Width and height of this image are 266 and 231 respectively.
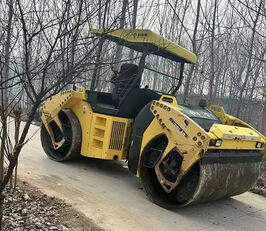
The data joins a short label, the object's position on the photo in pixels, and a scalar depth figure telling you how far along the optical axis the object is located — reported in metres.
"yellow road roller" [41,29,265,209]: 4.05
